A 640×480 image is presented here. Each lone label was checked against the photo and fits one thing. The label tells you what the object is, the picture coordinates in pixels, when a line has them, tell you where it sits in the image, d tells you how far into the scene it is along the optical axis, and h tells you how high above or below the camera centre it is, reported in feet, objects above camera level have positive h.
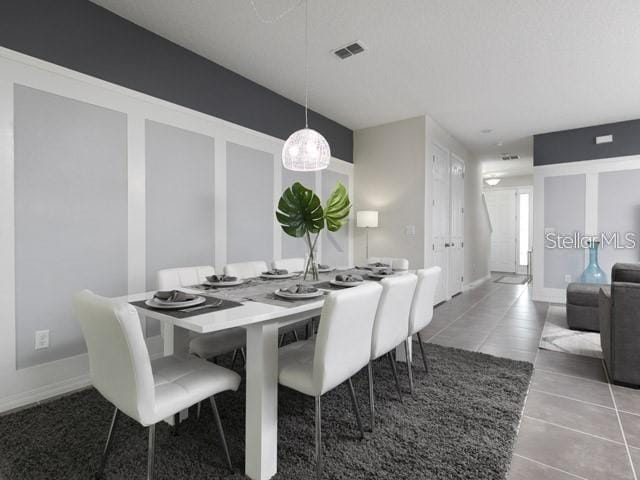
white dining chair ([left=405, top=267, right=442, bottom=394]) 7.41 -1.53
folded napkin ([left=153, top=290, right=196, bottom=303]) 5.03 -0.95
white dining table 4.72 -2.16
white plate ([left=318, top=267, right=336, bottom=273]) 9.21 -0.99
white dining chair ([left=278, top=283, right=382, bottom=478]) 4.66 -1.72
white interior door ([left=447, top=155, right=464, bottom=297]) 18.72 +0.32
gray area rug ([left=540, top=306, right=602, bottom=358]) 10.20 -3.54
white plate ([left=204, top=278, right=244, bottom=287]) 6.77 -1.00
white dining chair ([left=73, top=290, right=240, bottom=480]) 3.83 -1.80
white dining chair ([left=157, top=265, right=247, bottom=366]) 6.55 -2.08
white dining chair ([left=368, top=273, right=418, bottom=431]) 6.03 -1.52
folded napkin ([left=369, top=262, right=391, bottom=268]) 9.94 -0.91
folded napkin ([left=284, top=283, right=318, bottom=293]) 5.75 -0.96
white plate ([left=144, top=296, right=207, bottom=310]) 4.78 -1.01
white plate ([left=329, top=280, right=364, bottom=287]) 6.73 -1.00
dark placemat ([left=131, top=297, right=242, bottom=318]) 4.54 -1.07
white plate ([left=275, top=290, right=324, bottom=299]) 5.51 -1.00
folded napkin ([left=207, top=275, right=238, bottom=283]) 6.98 -0.93
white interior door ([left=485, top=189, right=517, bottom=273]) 29.73 +0.56
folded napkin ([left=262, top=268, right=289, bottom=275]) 8.21 -0.93
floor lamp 16.05 +0.75
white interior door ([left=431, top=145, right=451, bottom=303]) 16.56 +0.99
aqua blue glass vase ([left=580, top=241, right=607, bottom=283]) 15.85 -1.71
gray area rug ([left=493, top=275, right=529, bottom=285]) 24.71 -3.53
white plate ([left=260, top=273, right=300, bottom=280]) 7.84 -1.00
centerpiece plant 7.04 +0.50
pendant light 8.39 +2.14
